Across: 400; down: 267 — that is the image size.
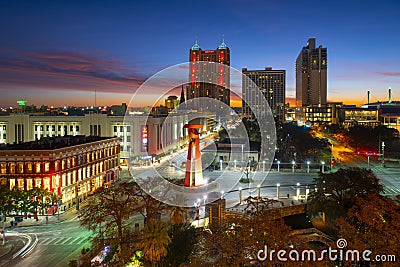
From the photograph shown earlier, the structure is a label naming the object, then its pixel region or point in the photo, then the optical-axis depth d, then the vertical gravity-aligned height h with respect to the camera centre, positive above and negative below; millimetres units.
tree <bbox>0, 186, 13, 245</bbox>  32062 -7145
